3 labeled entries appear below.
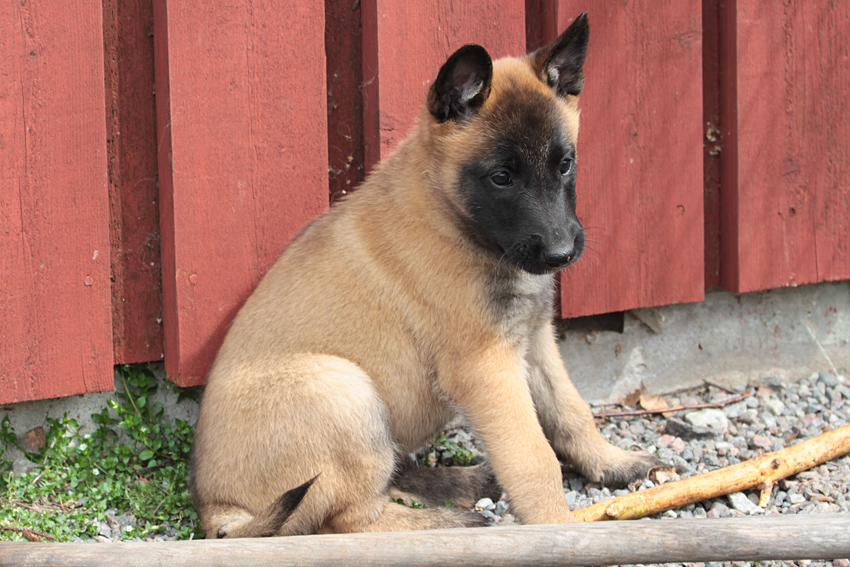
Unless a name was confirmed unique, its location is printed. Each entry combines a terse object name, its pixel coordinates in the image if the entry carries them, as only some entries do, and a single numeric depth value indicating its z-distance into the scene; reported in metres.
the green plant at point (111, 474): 3.36
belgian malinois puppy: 3.04
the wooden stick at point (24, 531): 3.14
